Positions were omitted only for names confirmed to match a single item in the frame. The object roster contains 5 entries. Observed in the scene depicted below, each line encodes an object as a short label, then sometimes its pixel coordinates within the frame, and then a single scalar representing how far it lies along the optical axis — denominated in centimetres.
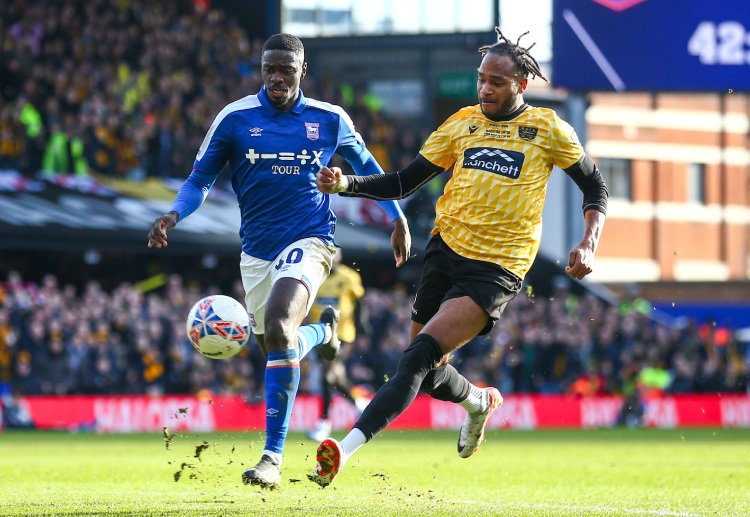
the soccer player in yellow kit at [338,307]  3098
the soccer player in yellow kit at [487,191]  1502
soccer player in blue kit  1694
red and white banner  4003
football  1756
